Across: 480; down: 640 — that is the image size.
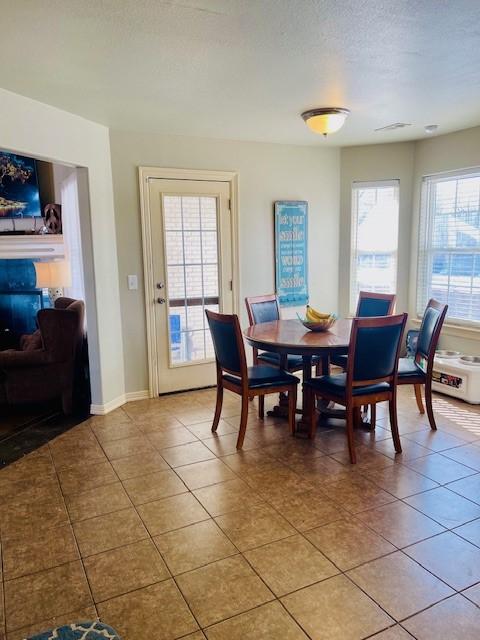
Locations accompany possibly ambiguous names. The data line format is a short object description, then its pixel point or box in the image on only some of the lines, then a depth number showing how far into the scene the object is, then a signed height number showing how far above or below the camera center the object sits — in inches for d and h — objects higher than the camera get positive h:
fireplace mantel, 216.8 +2.5
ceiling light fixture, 139.2 +37.5
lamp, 192.1 -9.0
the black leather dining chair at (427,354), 137.6 -33.3
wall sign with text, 193.0 -2.1
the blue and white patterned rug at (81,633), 53.0 -43.1
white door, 172.7 -8.6
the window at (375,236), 198.8 +4.1
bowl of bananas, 143.9 -22.6
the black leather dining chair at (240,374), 129.0 -36.6
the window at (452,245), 173.8 -0.4
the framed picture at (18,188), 218.5 +29.6
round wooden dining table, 127.1 -26.0
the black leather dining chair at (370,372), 118.0 -32.6
